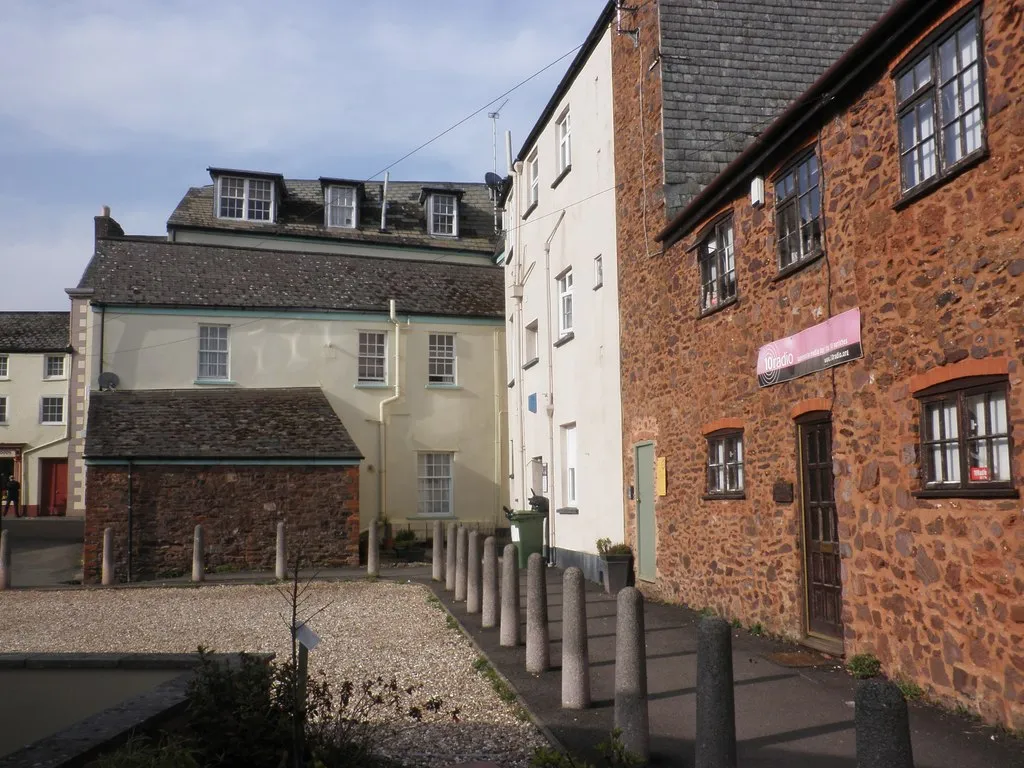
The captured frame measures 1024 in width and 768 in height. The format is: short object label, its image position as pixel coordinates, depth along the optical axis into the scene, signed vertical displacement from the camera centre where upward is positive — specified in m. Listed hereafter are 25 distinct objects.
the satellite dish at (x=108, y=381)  23.52 +2.54
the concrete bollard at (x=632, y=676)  6.05 -1.19
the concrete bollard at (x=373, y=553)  19.60 -1.32
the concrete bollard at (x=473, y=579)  13.22 -1.25
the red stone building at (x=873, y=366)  6.58 +0.98
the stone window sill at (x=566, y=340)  18.48 +2.69
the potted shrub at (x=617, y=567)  14.76 -1.24
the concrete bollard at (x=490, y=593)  11.84 -1.29
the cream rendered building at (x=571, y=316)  16.27 +3.17
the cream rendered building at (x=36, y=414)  41.62 +3.23
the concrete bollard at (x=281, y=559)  19.36 -1.41
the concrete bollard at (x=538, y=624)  8.97 -1.26
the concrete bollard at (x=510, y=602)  10.41 -1.24
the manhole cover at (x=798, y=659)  8.99 -1.64
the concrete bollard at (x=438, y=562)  18.41 -1.42
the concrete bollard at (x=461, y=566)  14.89 -1.22
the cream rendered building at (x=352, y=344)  24.28 +3.60
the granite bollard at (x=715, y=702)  5.01 -1.12
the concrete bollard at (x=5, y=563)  17.95 -1.31
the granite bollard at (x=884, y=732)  3.48 -0.88
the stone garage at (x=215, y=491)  20.23 -0.07
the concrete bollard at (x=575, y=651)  7.47 -1.25
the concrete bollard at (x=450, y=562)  16.44 -1.27
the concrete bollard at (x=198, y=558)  19.27 -1.35
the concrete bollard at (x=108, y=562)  18.69 -1.37
